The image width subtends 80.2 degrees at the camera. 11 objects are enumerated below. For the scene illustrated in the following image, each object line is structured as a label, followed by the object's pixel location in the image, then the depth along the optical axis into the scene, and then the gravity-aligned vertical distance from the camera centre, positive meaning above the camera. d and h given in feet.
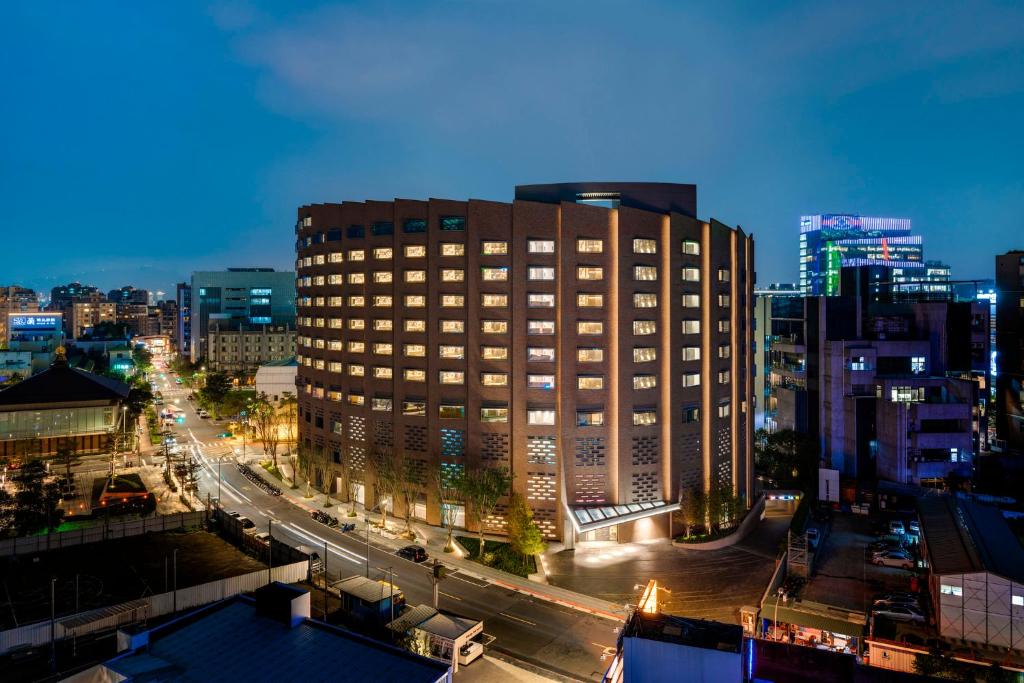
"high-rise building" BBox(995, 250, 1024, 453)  313.12 -2.56
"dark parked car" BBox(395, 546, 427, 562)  181.06 -62.07
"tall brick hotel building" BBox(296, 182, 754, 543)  205.46 -3.33
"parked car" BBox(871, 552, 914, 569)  176.61 -63.03
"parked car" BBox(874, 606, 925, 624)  135.81 -60.54
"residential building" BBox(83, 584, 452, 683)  75.10 -39.98
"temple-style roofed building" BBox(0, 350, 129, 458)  302.04 -33.41
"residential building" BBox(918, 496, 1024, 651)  124.57 -51.05
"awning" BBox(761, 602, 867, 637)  126.72 -58.72
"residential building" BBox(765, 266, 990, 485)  248.11 -16.56
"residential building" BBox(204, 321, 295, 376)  612.70 +0.90
